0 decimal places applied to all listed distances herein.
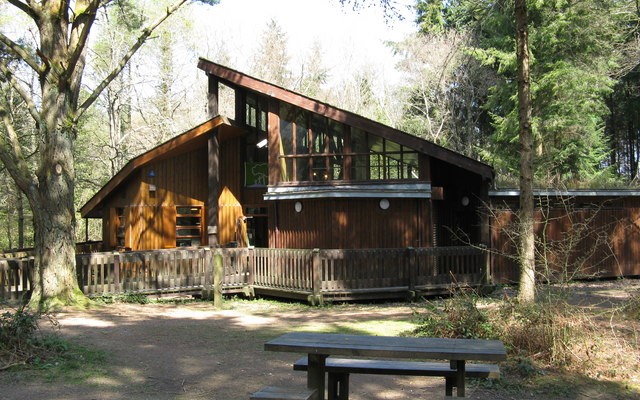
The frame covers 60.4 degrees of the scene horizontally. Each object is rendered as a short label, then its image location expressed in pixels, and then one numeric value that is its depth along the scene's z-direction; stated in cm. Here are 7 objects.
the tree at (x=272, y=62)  3919
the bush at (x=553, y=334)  657
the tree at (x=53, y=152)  1170
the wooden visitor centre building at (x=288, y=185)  1541
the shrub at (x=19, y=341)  659
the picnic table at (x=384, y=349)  443
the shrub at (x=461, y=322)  766
